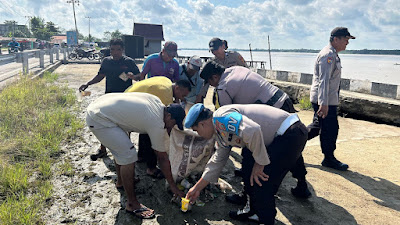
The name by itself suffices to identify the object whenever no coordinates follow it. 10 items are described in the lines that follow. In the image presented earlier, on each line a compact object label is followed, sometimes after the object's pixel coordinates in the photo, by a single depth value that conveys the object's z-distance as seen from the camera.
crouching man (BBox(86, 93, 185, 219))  2.60
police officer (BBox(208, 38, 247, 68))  4.31
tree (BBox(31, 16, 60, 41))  78.75
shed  34.84
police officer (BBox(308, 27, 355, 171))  3.78
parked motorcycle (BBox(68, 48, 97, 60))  26.06
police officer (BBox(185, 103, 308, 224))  2.23
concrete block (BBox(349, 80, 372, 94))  8.08
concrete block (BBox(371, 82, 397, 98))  7.30
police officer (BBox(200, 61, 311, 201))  3.06
